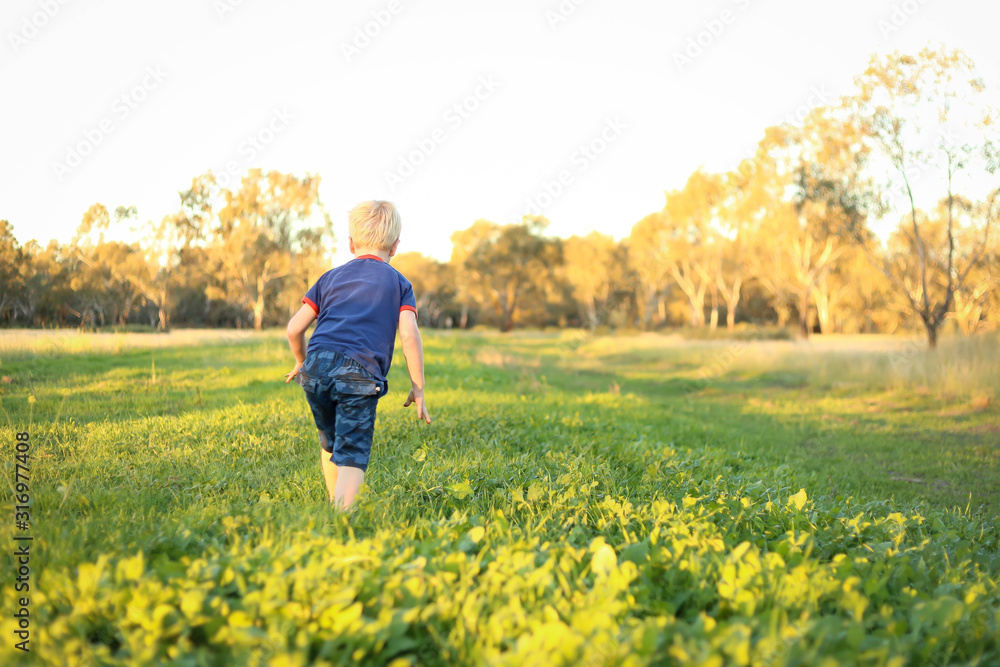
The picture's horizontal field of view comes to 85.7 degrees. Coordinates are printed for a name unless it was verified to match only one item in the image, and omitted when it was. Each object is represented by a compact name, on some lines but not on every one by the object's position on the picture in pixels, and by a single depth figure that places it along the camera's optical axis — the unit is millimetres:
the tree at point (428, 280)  63062
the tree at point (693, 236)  40094
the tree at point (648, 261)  46750
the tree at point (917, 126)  14820
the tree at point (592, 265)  53719
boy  3104
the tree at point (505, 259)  54781
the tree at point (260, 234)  34156
